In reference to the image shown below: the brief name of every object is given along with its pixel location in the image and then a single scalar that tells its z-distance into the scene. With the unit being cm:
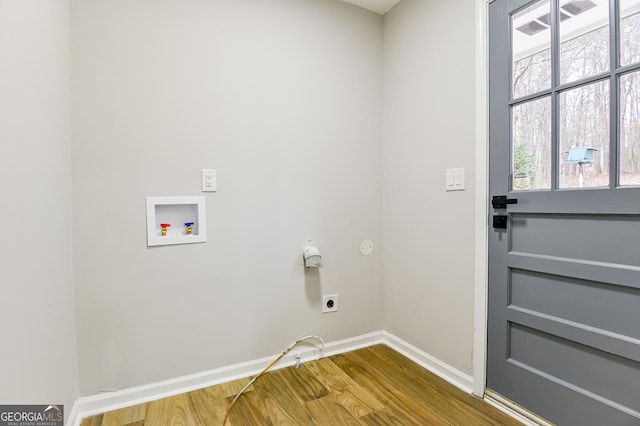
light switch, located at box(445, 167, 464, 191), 168
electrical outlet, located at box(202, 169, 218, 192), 169
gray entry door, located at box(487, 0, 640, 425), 112
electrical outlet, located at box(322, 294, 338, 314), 205
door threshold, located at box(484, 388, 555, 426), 137
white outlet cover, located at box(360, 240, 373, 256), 219
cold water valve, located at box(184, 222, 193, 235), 167
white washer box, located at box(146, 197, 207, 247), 158
